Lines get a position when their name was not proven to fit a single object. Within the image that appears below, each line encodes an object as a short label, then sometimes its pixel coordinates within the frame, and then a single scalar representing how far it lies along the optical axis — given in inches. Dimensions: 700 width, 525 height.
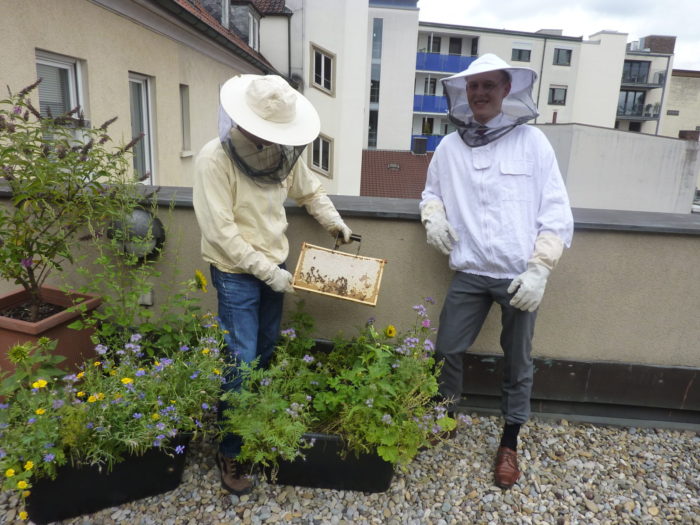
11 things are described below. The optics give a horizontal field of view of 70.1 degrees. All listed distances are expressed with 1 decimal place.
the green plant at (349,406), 86.2
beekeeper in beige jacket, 84.3
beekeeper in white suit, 92.8
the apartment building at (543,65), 1422.2
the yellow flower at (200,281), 105.3
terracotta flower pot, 94.7
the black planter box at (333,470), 92.0
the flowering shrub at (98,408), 76.4
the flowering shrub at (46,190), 90.4
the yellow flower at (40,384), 79.6
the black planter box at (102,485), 81.6
